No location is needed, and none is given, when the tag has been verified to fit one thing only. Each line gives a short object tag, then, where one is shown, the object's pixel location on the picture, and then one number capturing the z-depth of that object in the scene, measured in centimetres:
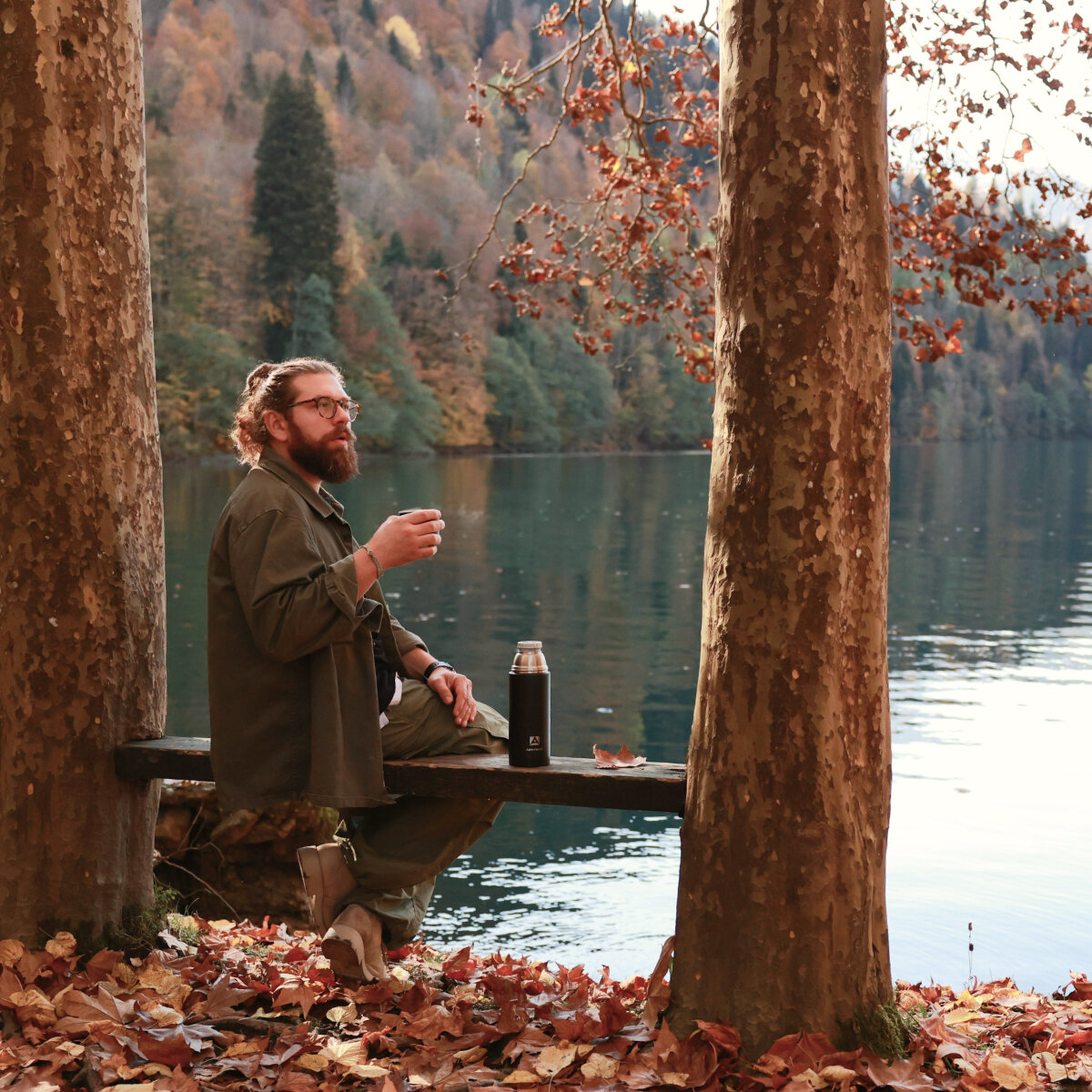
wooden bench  393
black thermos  405
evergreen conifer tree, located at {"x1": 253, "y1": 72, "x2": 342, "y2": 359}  6781
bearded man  389
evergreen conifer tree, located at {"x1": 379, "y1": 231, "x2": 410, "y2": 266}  7794
